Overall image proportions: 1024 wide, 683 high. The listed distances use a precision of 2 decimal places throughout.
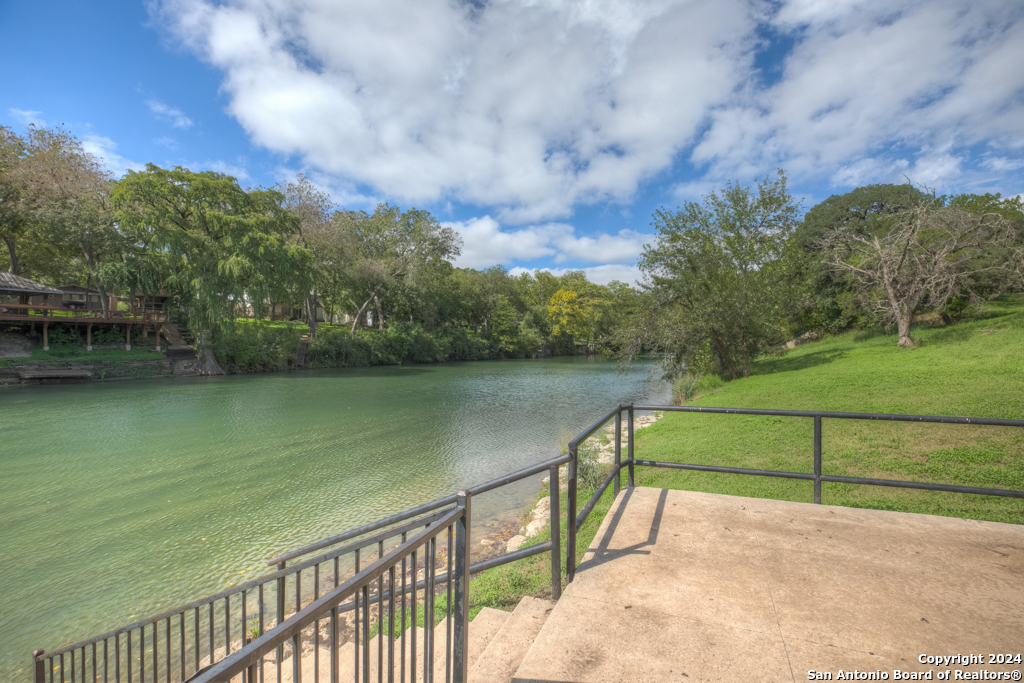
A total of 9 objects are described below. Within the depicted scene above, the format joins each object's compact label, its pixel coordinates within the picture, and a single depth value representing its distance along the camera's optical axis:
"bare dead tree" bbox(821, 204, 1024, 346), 17.36
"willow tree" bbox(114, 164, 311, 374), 27.45
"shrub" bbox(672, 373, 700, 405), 17.45
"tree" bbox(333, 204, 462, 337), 41.44
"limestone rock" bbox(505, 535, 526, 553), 5.91
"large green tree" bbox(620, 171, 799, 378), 17.59
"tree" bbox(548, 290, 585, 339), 62.25
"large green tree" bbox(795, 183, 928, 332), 28.06
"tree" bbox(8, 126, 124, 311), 26.50
